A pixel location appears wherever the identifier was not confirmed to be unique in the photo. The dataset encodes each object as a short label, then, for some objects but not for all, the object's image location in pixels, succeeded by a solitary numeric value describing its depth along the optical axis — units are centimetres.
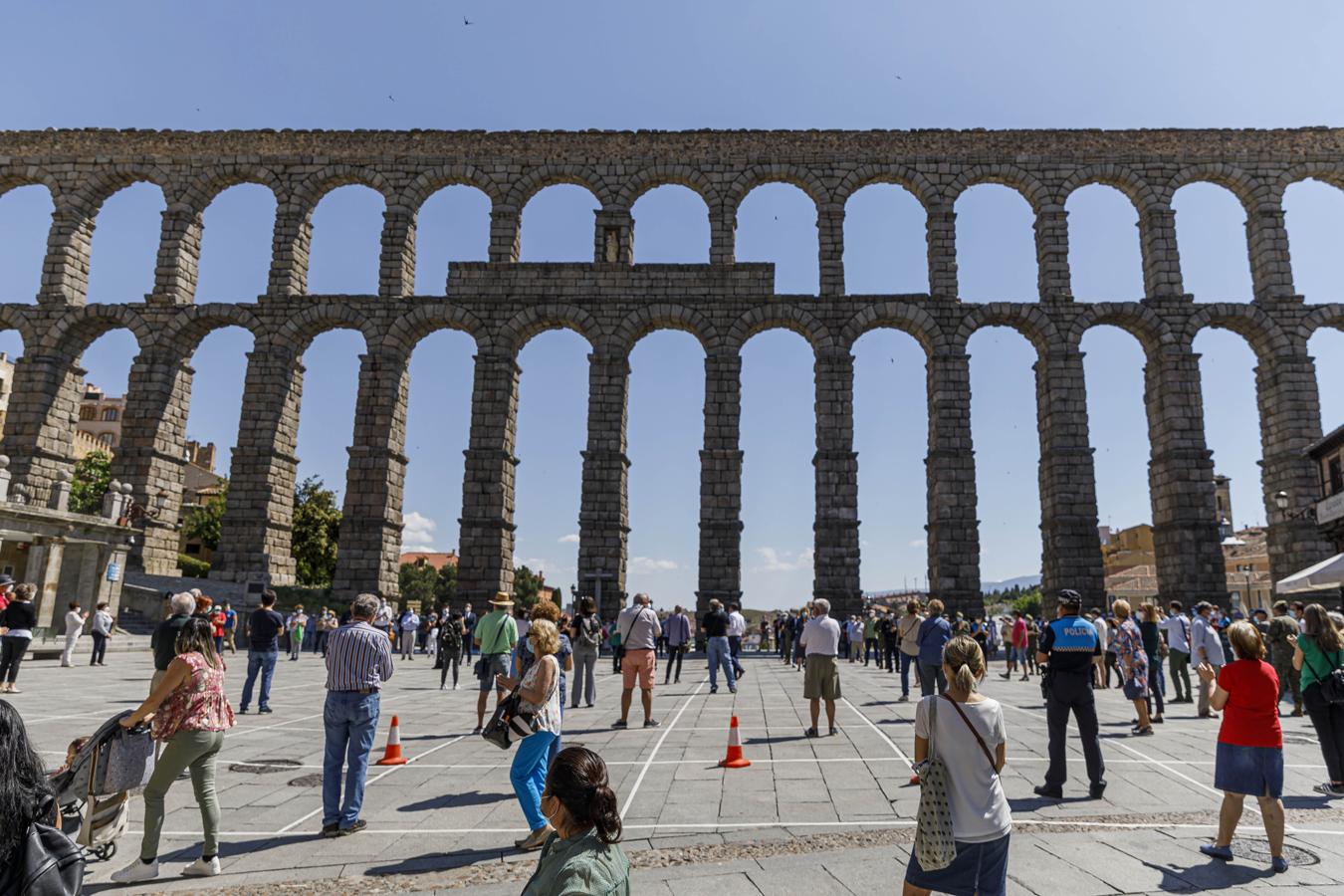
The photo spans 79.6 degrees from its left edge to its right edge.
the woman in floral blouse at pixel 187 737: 540
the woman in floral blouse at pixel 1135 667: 1068
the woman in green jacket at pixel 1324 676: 754
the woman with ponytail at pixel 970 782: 402
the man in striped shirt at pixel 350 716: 632
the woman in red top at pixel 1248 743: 554
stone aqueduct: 2891
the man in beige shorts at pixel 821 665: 1055
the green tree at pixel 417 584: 7375
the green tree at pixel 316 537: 4772
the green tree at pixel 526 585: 8596
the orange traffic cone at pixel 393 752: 889
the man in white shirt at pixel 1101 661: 1397
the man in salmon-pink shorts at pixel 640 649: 1148
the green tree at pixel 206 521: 4918
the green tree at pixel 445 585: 7556
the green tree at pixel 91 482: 4628
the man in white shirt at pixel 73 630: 1866
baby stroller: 479
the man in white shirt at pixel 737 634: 1809
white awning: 1513
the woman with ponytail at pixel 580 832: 266
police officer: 735
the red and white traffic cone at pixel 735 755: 863
